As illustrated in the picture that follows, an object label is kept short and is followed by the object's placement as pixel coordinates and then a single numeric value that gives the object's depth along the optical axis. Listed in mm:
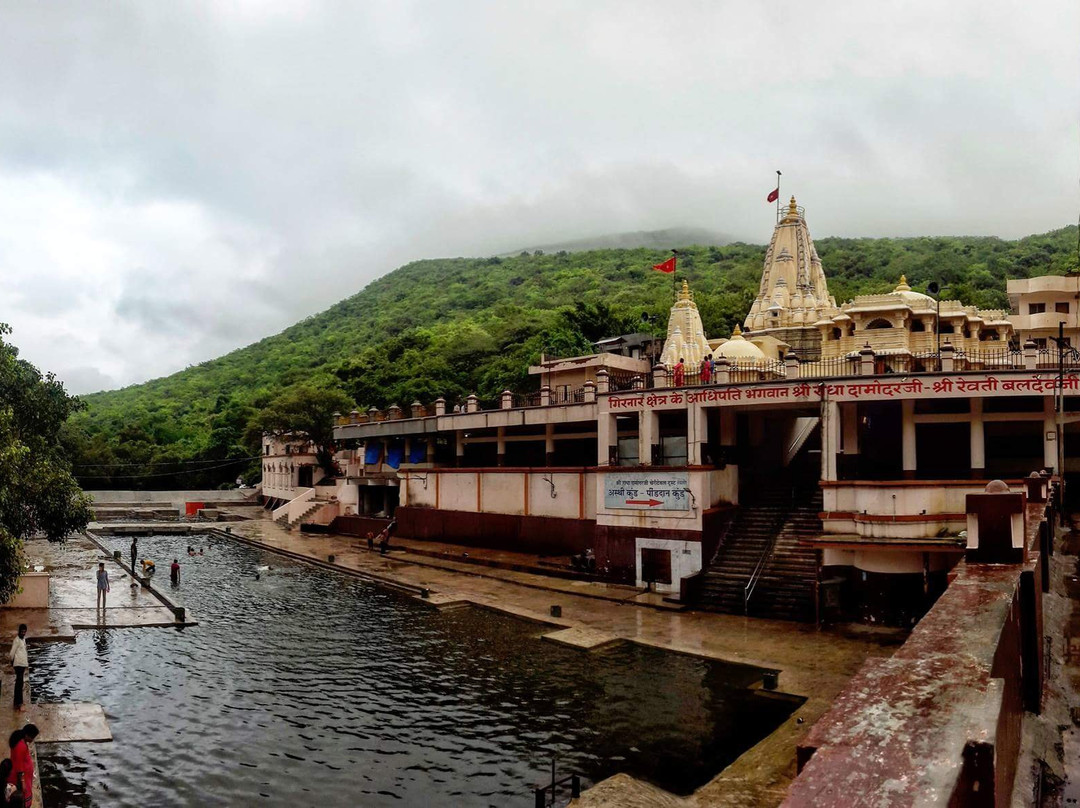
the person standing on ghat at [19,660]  13938
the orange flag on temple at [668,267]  40594
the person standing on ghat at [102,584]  22016
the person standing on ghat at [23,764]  9414
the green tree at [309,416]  57031
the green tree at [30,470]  15367
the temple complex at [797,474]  14742
